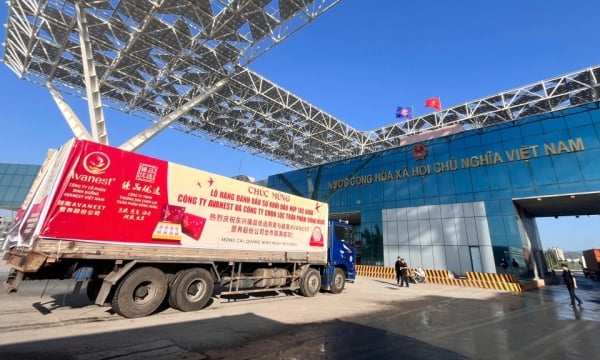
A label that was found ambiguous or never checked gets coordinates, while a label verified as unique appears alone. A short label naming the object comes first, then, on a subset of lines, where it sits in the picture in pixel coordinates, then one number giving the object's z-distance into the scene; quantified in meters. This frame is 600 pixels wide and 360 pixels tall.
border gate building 23.08
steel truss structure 19.52
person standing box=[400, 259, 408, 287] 19.61
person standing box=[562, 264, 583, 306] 11.98
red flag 36.36
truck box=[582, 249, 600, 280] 31.87
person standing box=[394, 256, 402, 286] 19.81
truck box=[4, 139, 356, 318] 6.71
